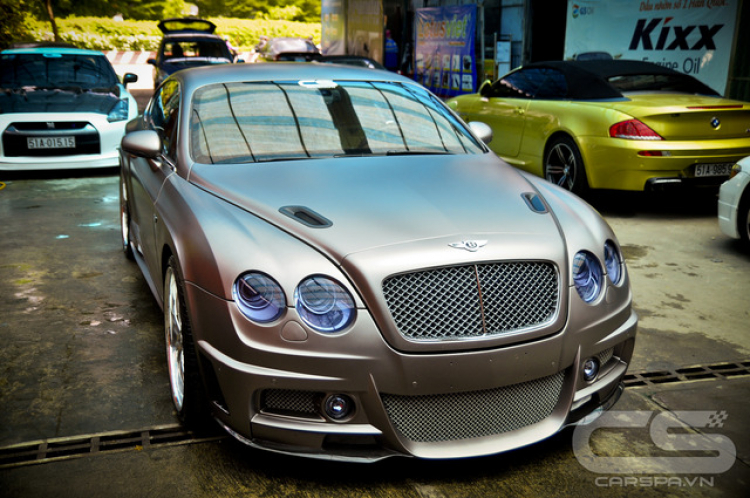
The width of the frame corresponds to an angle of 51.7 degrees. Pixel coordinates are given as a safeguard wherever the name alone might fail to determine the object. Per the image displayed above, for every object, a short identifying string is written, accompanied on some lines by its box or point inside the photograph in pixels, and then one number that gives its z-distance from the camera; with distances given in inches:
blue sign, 644.1
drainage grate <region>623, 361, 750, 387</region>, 151.2
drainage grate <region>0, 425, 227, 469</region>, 121.0
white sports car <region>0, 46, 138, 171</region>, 360.2
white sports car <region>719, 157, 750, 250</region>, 237.8
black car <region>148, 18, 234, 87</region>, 638.5
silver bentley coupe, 105.3
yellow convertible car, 282.5
